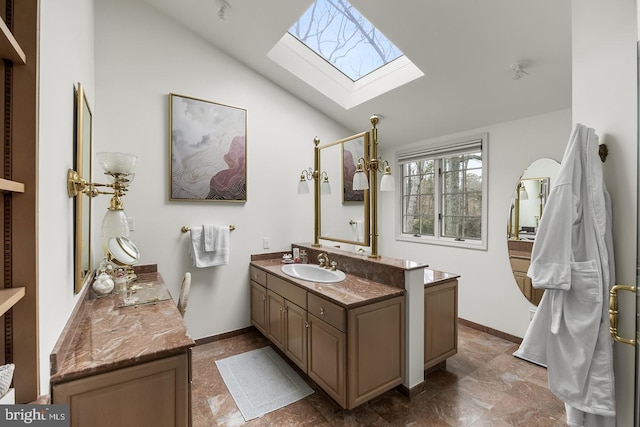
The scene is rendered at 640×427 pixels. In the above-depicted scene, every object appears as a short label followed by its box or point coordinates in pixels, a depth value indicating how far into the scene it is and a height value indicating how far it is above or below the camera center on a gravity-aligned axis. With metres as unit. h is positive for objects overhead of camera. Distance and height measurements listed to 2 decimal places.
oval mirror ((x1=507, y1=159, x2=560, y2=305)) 2.53 -0.02
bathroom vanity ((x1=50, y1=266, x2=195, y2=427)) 1.00 -0.62
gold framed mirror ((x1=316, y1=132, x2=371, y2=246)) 2.50 +0.13
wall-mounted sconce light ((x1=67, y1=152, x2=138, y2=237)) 1.52 +0.13
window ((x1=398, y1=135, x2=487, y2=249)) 3.10 +0.23
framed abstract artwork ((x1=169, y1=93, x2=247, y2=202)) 2.59 +0.61
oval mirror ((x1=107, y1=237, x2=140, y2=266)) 1.94 -0.29
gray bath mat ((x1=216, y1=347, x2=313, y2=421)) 1.92 -1.34
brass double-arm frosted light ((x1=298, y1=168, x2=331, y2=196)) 3.09 +0.30
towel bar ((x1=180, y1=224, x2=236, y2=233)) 2.62 -0.17
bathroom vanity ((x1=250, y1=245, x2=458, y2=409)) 1.75 -0.82
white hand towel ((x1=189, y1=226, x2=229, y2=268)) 2.61 -0.37
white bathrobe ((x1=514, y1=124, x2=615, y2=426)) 1.07 -0.29
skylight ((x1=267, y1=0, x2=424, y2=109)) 2.60 +1.64
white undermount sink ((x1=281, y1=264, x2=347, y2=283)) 2.42 -0.57
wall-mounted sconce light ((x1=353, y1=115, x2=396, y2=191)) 2.29 +0.36
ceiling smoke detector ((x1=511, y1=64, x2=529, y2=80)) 2.10 +1.09
